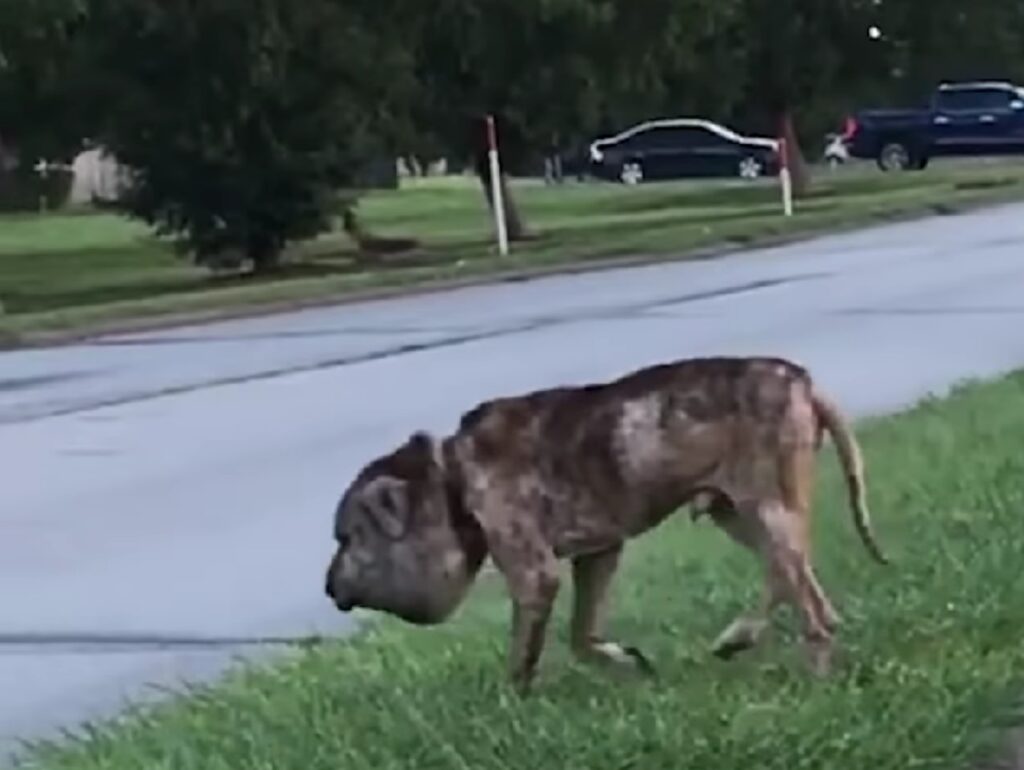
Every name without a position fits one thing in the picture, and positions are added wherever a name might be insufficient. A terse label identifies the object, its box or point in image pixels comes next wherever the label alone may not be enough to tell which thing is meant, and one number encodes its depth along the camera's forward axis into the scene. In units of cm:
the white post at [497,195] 3782
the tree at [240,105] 3756
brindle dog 743
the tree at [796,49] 5825
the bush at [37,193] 6606
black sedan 7075
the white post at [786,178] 4578
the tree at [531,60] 4166
